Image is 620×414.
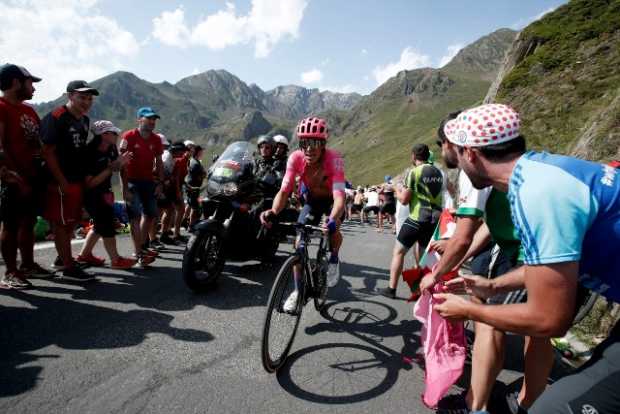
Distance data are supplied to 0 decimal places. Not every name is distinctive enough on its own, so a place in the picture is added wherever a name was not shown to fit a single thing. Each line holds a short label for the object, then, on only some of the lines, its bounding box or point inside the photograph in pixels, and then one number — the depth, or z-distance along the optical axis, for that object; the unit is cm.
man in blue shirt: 134
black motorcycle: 456
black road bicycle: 293
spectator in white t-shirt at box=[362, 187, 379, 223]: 1691
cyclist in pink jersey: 386
